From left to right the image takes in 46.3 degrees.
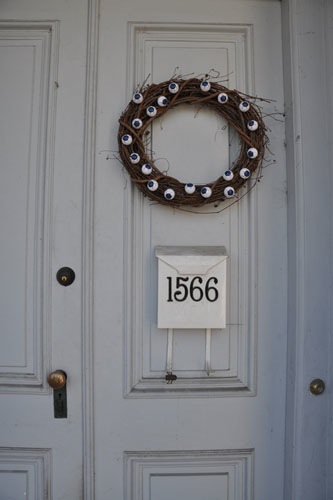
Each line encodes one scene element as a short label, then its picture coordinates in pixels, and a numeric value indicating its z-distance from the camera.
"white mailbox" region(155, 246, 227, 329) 1.30
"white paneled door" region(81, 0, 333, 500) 1.28
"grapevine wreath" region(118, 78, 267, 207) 1.29
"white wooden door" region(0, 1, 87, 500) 1.35
